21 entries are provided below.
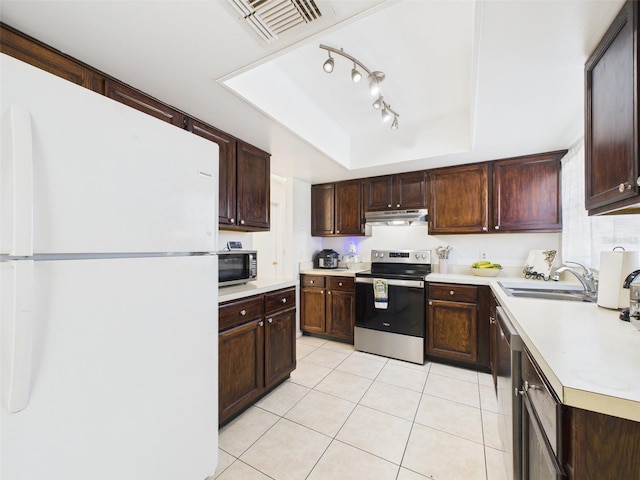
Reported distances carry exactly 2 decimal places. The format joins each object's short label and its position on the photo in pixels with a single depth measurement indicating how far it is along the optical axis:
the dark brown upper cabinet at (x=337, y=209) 3.57
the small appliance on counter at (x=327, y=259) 3.77
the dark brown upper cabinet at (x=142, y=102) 1.51
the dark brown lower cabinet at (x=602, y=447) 0.62
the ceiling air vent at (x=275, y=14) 1.08
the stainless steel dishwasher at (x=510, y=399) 1.17
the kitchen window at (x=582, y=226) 1.71
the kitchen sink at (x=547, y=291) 1.79
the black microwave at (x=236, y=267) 2.08
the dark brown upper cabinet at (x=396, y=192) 3.16
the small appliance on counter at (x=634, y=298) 1.14
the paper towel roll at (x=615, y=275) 1.30
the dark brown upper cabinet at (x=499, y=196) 2.61
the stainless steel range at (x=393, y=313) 2.80
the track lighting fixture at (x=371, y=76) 1.65
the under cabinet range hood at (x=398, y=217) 3.13
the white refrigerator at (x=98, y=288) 0.73
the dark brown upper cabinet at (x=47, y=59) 1.16
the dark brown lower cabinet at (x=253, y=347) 1.79
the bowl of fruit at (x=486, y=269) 2.84
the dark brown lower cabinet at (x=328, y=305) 3.29
